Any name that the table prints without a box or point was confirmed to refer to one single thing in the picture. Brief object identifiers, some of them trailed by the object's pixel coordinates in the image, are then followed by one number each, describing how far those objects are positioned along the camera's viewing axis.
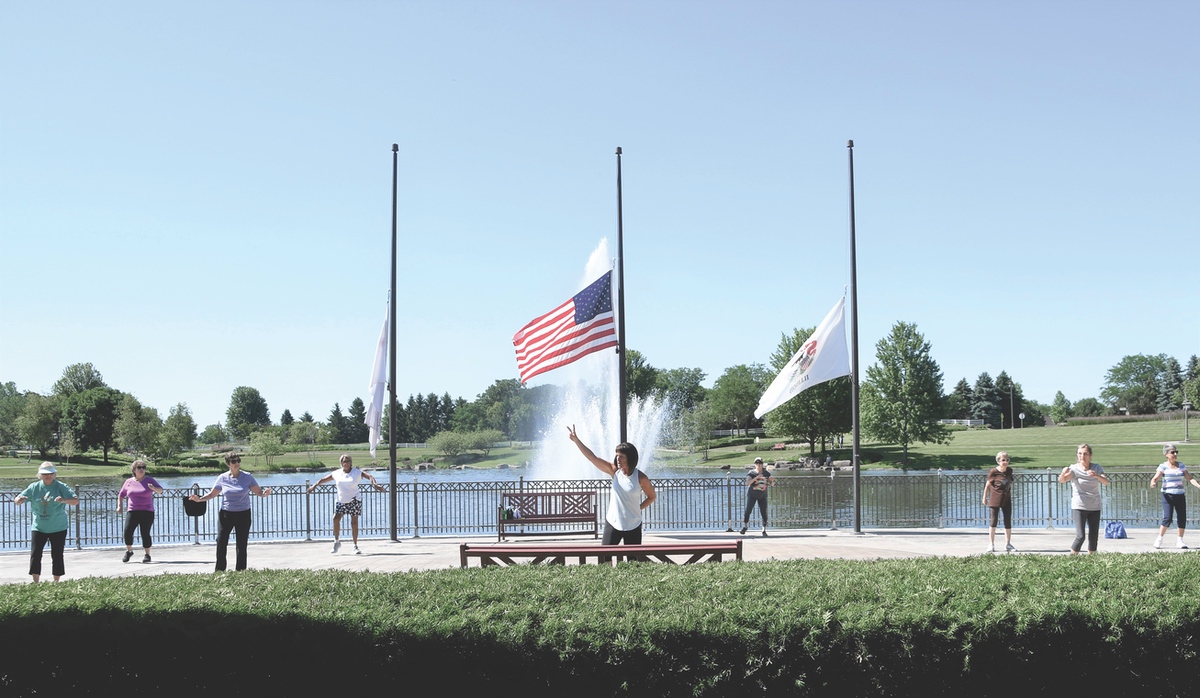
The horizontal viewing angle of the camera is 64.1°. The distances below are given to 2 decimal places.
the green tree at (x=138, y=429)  80.06
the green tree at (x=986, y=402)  140.62
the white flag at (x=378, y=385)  18.94
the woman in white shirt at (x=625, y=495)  10.67
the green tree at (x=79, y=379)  122.12
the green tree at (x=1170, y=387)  134.49
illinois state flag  18.38
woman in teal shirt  12.73
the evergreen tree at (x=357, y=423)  162.50
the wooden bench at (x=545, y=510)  18.61
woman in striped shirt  15.95
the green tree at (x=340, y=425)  160.62
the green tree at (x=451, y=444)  97.31
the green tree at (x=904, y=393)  67.81
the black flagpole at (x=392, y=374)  18.44
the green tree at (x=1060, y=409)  151.75
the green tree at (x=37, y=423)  89.57
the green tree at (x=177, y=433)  80.12
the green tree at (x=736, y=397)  110.31
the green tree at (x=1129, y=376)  176.25
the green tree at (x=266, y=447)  87.81
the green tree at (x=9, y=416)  118.81
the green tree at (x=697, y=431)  89.50
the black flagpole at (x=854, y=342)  18.78
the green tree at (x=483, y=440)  100.81
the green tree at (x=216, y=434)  144.38
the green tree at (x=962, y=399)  142.62
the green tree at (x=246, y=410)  184.12
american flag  18.62
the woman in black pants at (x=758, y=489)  19.12
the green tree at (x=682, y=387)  121.60
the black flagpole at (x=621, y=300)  18.64
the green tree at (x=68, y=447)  84.81
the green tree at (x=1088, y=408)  159.25
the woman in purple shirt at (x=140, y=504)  15.73
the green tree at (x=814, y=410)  73.31
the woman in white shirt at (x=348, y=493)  16.55
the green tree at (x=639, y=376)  101.76
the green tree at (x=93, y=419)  92.88
